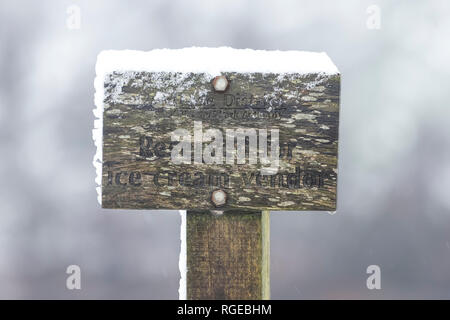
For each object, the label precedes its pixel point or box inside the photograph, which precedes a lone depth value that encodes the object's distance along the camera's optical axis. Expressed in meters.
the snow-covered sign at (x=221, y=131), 2.04
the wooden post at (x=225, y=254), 2.08
